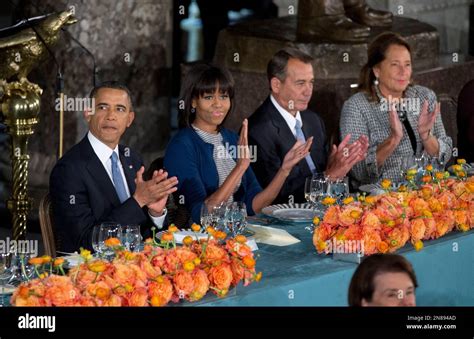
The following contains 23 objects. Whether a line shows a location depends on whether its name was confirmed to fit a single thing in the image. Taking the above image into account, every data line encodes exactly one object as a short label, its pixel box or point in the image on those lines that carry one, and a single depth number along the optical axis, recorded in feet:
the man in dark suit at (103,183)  30.83
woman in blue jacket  34.50
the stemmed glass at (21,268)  25.71
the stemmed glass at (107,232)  26.86
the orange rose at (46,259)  24.50
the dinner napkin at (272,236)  30.89
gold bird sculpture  39.81
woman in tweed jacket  40.40
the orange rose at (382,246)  28.81
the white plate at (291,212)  33.19
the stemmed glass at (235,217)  29.60
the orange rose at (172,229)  27.20
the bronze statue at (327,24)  48.80
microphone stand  41.87
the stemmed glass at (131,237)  27.20
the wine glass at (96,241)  26.94
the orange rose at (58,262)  24.41
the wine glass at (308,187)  33.04
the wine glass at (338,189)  32.81
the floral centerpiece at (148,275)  23.03
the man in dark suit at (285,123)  38.24
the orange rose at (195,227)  26.89
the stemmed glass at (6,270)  25.91
